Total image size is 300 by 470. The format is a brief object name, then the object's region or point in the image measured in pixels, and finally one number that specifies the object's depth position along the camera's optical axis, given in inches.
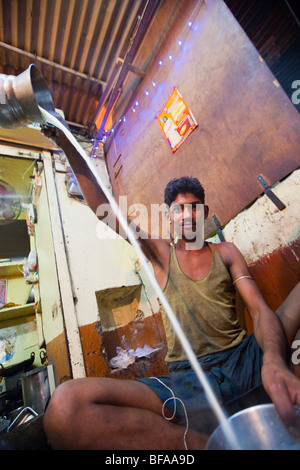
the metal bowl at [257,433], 24.0
